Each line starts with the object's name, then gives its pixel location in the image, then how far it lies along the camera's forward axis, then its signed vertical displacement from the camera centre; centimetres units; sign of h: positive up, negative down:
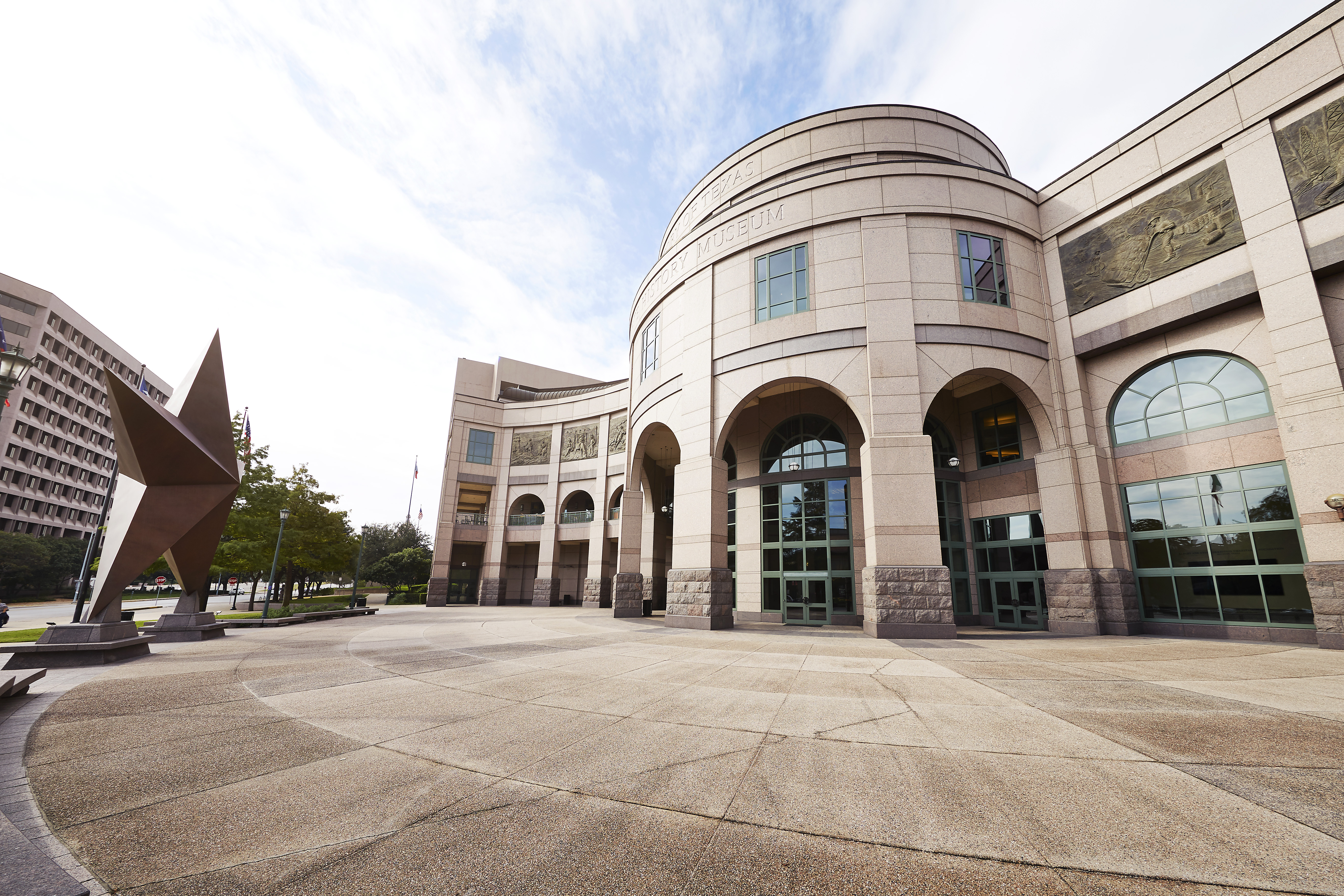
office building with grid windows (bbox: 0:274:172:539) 5262 +1462
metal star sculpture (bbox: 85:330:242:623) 1059 +173
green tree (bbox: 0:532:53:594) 4372 -17
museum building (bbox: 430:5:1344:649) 1352 +638
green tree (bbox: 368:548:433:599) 5359 -28
